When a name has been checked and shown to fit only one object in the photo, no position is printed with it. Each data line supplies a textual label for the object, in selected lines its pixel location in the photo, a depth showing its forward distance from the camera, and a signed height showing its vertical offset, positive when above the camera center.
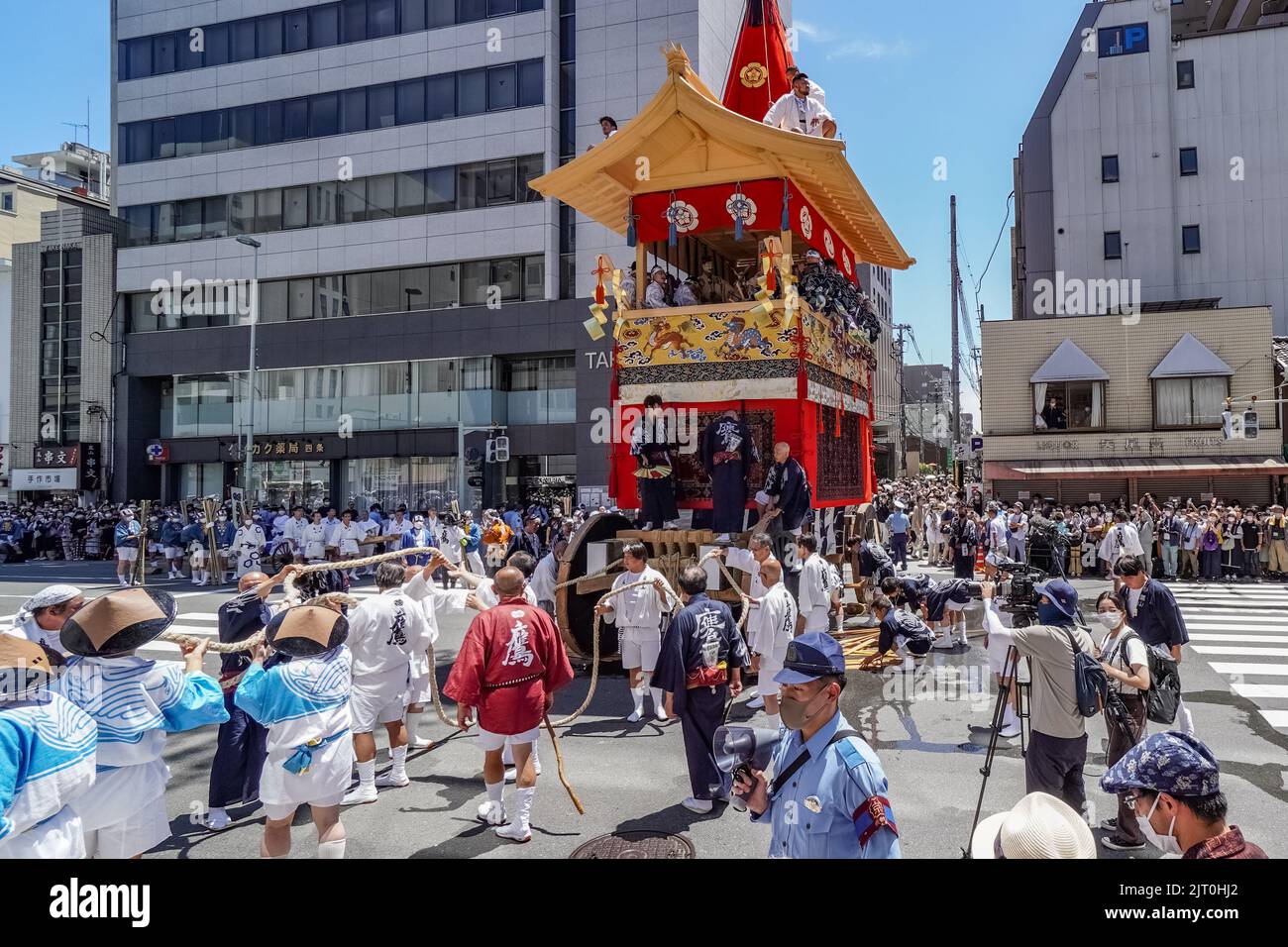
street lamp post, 25.11 +1.75
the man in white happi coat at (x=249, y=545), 18.97 -1.47
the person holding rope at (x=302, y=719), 4.56 -1.37
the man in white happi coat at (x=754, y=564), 7.72 -1.00
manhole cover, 5.27 -2.46
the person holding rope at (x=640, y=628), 8.73 -1.61
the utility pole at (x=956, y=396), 22.72 +2.43
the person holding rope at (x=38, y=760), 3.15 -1.13
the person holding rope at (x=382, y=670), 6.40 -1.53
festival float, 10.96 +2.75
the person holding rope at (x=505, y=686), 5.58 -1.44
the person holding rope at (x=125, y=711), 4.01 -1.18
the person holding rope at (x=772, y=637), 7.56 -1.47
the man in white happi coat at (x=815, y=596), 9.04 -1.30
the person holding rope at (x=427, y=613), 7.07 -1.20
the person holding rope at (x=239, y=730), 5.92 -1.91
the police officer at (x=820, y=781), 2.92 -1.14
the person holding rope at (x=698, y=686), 6.14 -1.59
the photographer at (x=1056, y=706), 5.11 -1.45
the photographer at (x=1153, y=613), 6.67 -1.13
